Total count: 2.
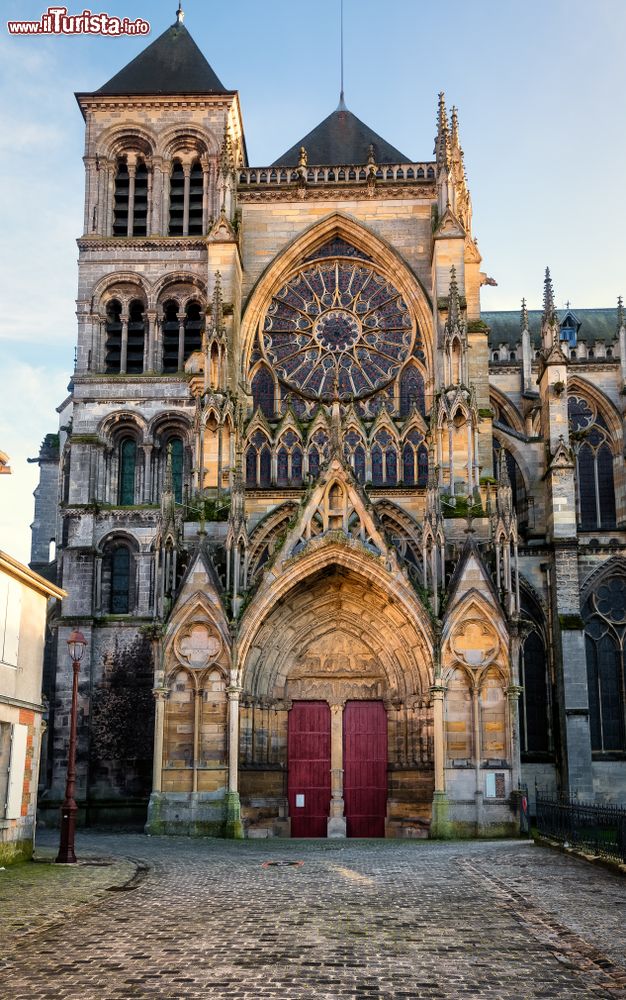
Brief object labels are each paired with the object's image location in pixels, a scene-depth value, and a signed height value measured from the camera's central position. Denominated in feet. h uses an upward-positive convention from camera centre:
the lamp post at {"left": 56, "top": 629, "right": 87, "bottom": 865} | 60.13 -1.44
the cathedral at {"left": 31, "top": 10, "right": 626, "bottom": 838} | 80.94 +23.98
